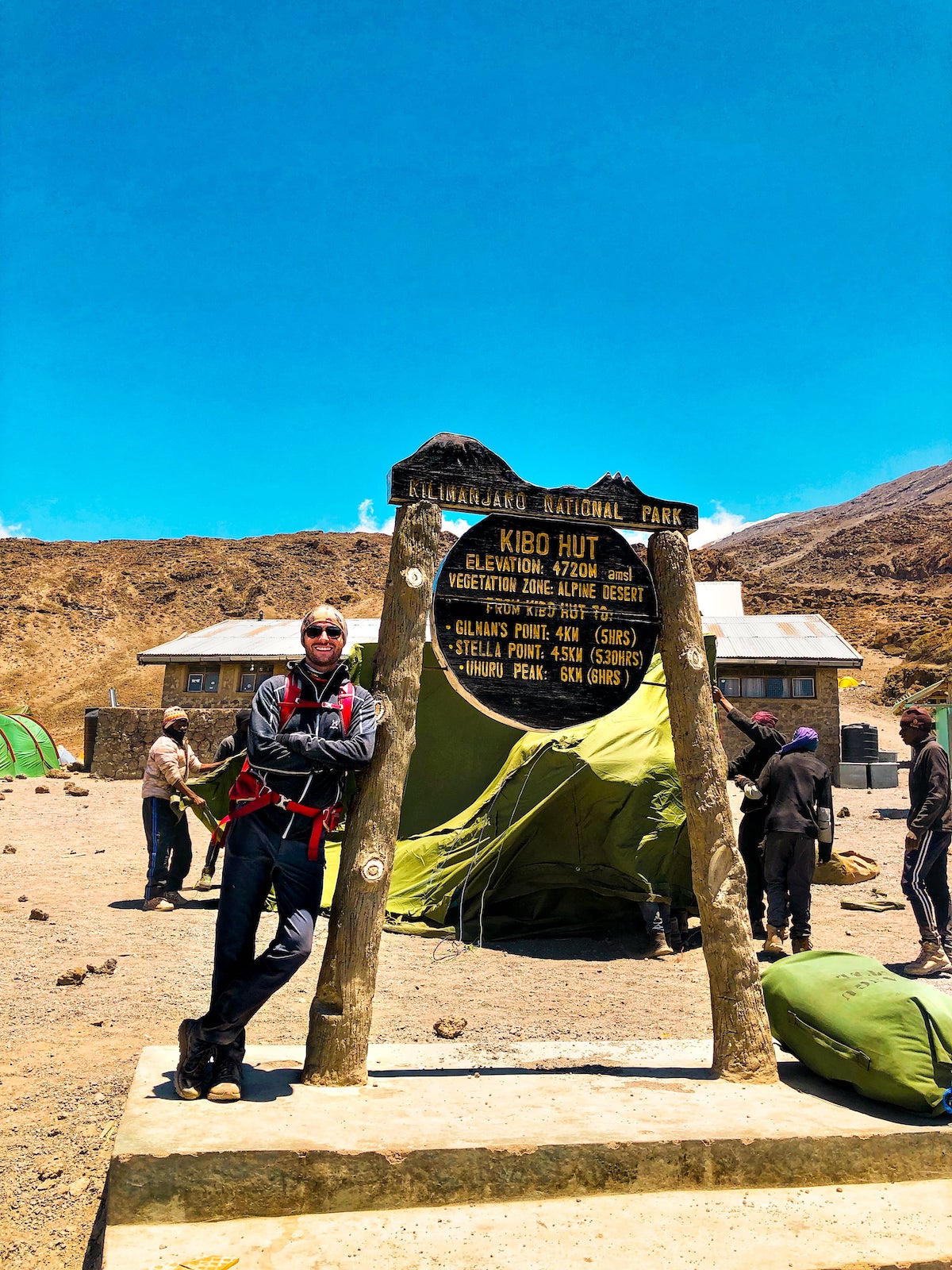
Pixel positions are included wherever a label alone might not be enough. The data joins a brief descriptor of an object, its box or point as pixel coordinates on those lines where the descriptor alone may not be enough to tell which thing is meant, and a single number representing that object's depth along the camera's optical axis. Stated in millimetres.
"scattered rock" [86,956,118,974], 6062
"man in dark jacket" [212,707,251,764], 8078
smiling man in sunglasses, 3303
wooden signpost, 3670
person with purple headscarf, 6754
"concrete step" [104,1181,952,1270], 2686
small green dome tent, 21375
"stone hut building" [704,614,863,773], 22016
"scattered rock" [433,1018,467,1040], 5234
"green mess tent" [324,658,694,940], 7340
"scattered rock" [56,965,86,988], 5762
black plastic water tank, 20922
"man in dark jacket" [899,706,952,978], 6508
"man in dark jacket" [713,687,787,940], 7367
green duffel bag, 3459
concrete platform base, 2877
